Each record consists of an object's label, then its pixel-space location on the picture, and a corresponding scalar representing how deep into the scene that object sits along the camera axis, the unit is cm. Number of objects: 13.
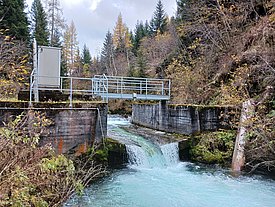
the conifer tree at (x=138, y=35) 4107
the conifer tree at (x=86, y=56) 4362
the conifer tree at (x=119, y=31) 4312
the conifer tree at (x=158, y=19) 4128
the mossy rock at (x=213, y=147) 995
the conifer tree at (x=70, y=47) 3734
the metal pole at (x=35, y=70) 909
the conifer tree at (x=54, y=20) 2603
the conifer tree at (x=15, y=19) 2017
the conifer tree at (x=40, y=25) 2564
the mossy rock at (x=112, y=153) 933
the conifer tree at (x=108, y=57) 3509
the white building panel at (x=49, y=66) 1003
